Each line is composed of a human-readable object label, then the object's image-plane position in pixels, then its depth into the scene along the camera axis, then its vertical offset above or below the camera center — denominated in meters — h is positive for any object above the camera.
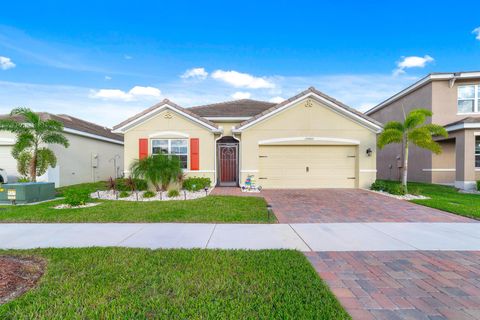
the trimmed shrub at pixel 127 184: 10.52 -1.25
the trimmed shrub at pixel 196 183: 11.09 -1.30
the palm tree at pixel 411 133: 10.15 +1.15
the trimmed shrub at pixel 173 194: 9.80 -1.61
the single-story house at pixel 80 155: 12.90 +0.16
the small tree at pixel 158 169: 10.56 -0.54
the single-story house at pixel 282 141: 11.74 +0.87
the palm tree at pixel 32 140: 10.27 +0.85
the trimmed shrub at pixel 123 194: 9.82 -1.64
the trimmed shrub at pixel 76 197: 7.89 -1.40
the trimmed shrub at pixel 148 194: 9.61 -1.59
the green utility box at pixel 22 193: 8.41 -1.36
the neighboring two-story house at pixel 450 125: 12.30 +1.80
